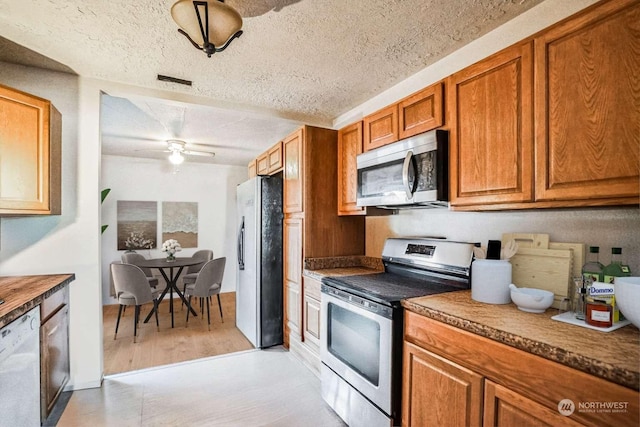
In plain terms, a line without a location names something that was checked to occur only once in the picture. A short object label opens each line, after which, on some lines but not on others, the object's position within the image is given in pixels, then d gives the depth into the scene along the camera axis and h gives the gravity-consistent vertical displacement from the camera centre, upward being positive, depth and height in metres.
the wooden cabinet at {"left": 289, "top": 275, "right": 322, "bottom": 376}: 2.55 -0.98
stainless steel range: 1.63 -0.65
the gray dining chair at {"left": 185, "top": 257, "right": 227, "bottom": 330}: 3.75 -0.83
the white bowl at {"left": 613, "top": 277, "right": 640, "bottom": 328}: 1.04 -0.29
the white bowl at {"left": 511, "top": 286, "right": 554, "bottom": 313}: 1.35 -0.38
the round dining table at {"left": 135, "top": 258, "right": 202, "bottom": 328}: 3.87 -0.65
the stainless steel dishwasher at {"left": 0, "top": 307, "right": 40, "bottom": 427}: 1.34 -0.75
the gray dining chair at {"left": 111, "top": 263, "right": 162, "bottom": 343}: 3.43 -0.81
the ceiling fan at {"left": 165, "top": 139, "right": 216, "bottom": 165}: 4.00 +0.88
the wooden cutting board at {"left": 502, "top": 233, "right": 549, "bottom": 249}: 1.60 -0.14
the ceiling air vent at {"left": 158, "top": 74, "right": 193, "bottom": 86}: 2.41 +1.08
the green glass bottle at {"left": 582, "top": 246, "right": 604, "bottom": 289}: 1.30 -0.25
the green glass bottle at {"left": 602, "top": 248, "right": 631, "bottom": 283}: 1.27 -0.24
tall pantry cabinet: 2.77 -0.02
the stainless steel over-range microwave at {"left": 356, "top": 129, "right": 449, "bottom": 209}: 1.80 +0.28
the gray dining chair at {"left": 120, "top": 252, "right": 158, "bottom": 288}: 4.44 -0.64
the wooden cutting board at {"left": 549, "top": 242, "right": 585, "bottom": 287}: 1.46 -0.20
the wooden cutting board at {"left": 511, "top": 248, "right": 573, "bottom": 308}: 1.47 -0.28
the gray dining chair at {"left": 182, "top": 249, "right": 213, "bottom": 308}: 4.39 -0.84
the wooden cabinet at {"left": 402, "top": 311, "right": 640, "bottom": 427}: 0.92 -0.63
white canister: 1.54 -0.34
